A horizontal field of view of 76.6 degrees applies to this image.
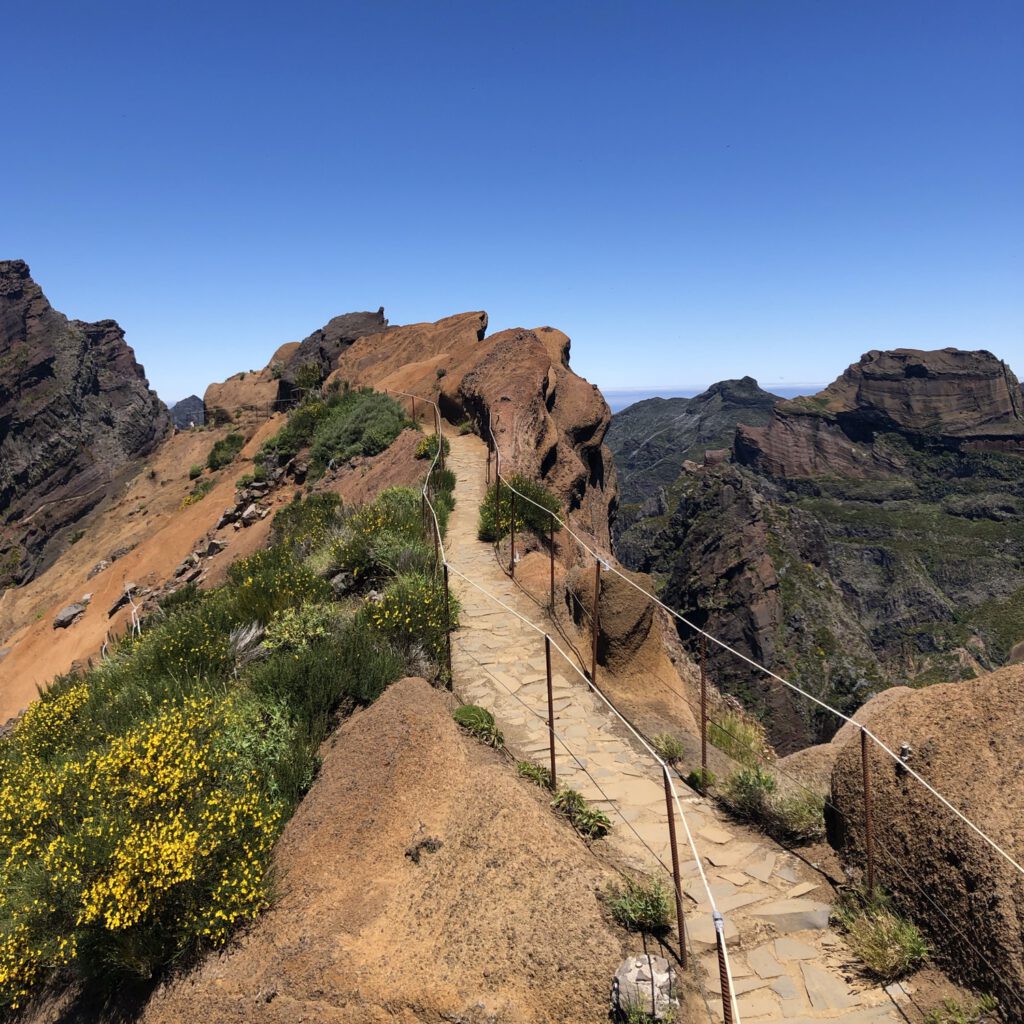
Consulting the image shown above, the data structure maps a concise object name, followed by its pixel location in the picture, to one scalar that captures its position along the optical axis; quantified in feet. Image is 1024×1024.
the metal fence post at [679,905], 13.78
